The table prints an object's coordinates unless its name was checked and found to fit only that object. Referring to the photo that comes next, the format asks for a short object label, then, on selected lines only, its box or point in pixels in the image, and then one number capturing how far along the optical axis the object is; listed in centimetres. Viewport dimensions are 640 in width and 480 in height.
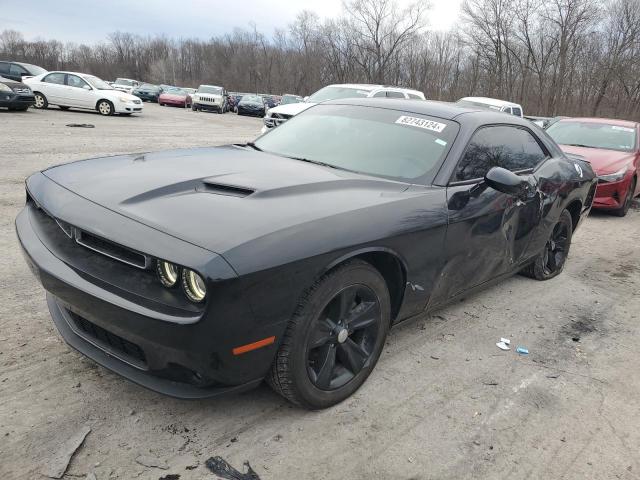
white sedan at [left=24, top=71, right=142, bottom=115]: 1797
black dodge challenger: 193
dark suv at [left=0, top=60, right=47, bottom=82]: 2000
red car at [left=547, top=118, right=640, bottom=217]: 769
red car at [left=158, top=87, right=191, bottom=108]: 3300
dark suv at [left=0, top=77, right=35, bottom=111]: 1561
